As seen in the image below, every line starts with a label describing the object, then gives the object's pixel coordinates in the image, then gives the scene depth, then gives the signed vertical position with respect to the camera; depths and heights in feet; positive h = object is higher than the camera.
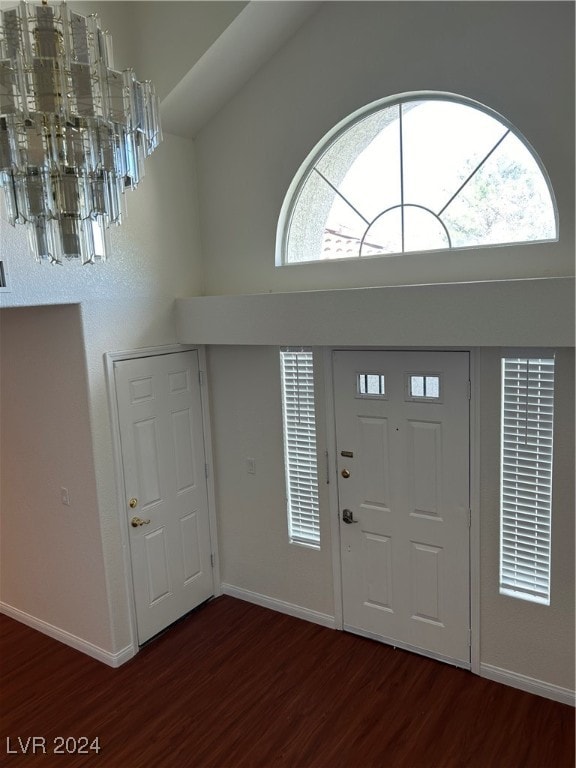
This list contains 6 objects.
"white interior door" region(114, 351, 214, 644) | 13.34 -3.96
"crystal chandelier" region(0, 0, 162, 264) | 5.68 +2.00
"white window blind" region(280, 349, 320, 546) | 13.60 -3.10
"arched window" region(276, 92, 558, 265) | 10.73 +2.43
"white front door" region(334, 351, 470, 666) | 11.91 -3.99
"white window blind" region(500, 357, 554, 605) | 10.71 -3.25
